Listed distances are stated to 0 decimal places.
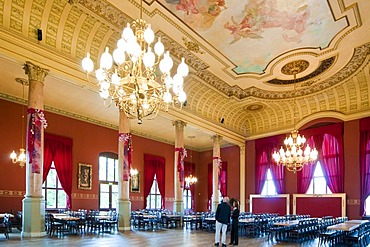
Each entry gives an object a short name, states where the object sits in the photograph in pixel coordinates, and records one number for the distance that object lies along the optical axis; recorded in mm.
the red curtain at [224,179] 21234
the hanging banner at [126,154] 11656
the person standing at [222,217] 8688
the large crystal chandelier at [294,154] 12711
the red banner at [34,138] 8914
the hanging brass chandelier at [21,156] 11715
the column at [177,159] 14330
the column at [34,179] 8656
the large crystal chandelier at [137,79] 6270
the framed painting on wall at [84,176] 15516
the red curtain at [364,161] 14585
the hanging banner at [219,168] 17700
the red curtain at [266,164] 18062
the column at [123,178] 11547
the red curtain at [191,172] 22781
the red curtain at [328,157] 15695
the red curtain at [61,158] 14117
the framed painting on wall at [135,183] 18441
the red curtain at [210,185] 22750
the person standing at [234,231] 9227
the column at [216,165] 17375
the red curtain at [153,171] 19312
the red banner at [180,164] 14371
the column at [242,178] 19844
